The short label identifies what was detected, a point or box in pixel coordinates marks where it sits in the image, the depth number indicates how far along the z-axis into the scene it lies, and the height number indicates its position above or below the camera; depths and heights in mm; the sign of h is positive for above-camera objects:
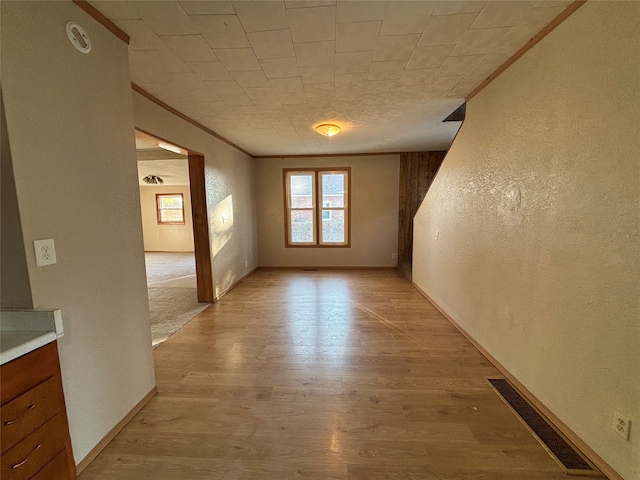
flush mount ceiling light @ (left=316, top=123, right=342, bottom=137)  3375 +1030
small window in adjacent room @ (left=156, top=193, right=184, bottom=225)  8562 +125
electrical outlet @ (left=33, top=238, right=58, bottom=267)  1166 -170
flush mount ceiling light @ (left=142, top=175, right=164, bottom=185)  7496 +946
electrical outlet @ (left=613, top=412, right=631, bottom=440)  1202 -1008
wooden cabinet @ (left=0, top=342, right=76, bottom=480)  963 -811
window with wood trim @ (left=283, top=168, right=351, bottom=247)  5887 +57
